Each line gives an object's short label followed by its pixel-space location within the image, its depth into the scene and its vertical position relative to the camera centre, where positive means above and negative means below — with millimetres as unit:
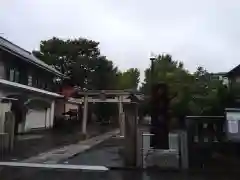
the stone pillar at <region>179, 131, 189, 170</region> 6787 -1308
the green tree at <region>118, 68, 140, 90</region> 34513 +5847
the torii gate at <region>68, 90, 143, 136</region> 15983 +1144
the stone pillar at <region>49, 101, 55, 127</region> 20963 -257
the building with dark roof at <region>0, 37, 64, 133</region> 14024 +1617
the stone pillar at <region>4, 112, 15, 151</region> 8809 -607
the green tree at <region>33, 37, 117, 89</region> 26018 +6529
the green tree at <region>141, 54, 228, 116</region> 9137 +759
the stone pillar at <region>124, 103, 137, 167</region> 6985 -856
